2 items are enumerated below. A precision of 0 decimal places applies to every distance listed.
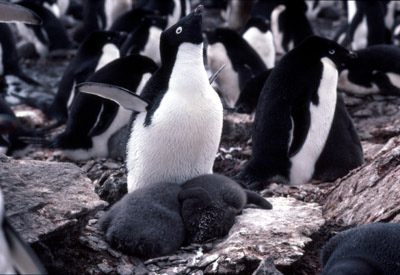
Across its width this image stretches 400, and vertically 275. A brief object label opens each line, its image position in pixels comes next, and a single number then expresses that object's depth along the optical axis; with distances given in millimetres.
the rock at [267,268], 5953
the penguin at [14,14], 6863
